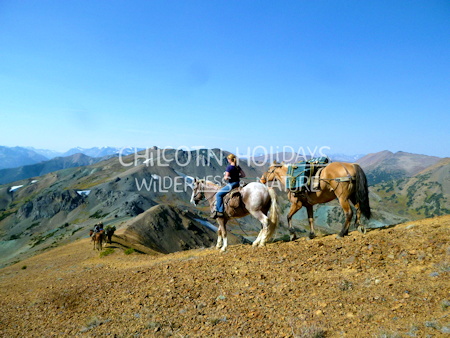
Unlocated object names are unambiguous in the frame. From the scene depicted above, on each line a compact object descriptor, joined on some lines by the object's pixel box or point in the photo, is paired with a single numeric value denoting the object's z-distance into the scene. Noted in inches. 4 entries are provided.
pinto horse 438.3
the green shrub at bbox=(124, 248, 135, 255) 859.9
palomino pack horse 425.7
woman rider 462.3
